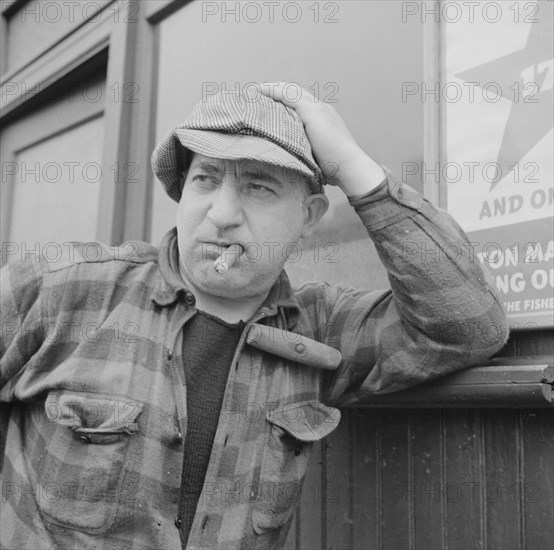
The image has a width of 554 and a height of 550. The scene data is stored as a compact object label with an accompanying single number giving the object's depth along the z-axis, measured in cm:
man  153
